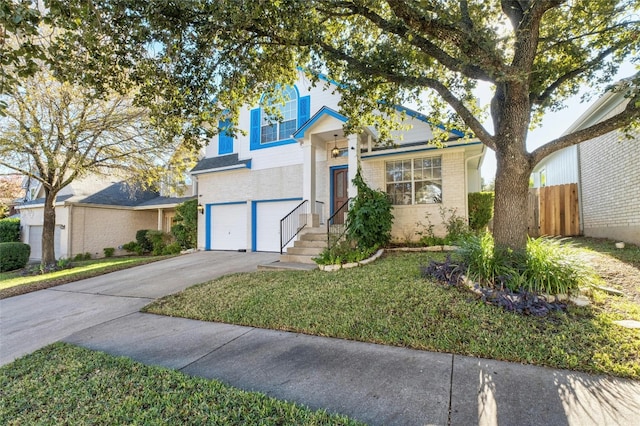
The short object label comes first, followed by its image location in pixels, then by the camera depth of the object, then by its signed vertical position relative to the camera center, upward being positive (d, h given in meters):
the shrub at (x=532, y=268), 4.27 -0.74
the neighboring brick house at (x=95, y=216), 15.48 +0.33
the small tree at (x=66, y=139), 9.62 +2.94
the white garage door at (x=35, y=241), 17.61 -1.09
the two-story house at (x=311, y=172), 9.28 +1.80
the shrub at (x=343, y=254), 7.37 -0.85
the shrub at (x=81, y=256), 15.19 -1.76
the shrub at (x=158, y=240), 14.98 -0.94
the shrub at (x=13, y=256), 13.03 -1.46
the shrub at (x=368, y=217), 8.01 +0.09
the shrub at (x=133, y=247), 16.52 -1.42
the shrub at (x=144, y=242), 16.34 -1.11
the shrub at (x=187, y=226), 14.46 -0.21
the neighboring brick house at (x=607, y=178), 8.05 +1.26
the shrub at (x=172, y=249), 14.28 -1.30
